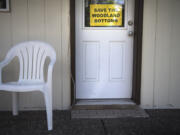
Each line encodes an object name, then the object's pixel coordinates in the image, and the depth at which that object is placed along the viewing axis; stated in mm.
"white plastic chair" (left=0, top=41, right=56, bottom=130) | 2424
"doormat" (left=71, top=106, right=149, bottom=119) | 2568
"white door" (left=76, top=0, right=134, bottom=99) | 2928
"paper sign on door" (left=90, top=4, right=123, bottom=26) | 2924
